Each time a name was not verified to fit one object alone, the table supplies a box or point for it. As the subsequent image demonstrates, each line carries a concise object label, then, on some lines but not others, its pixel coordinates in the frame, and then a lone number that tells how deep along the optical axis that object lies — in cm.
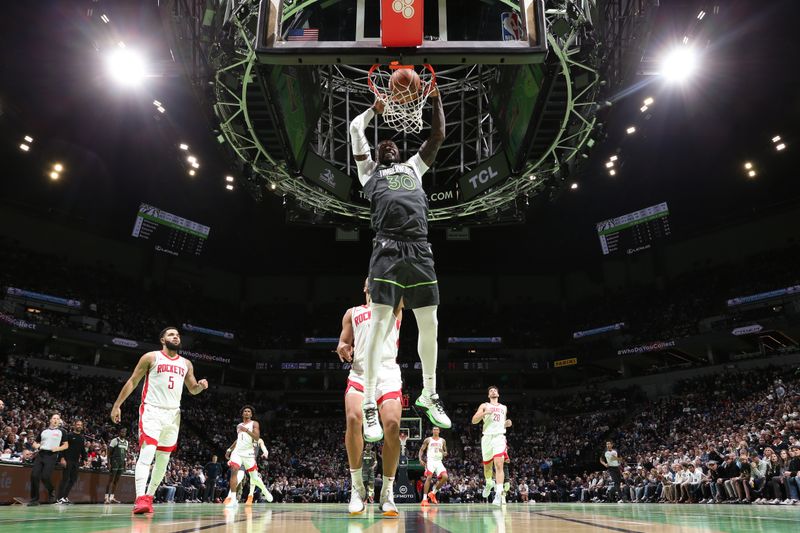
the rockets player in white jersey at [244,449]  1190
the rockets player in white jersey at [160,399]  671
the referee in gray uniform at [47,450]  1124
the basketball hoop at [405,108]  587
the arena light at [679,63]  1494
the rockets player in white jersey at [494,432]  1180
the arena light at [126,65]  1581
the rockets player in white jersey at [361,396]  497
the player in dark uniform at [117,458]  1441
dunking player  443
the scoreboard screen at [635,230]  3431
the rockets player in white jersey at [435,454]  1447
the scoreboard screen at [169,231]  3375
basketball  547
